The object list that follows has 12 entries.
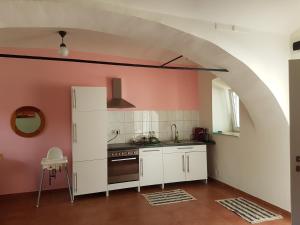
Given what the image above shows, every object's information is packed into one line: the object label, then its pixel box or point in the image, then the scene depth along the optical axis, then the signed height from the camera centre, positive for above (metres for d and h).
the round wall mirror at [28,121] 4.35 -0.07
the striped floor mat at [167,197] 4.06 -1.41
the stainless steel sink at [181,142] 4.94 -0.56
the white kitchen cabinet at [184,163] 4.81 -0.95
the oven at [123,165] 4.43 -0.91
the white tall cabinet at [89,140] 4.20 -0.40
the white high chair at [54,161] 3.95 -0.71
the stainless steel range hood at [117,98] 4.70 +0.36
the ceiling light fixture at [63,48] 3.41 +0.95
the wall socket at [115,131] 4.96 -0.30
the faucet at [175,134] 5.43 -0.42
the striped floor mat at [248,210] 3.37 -1.42
